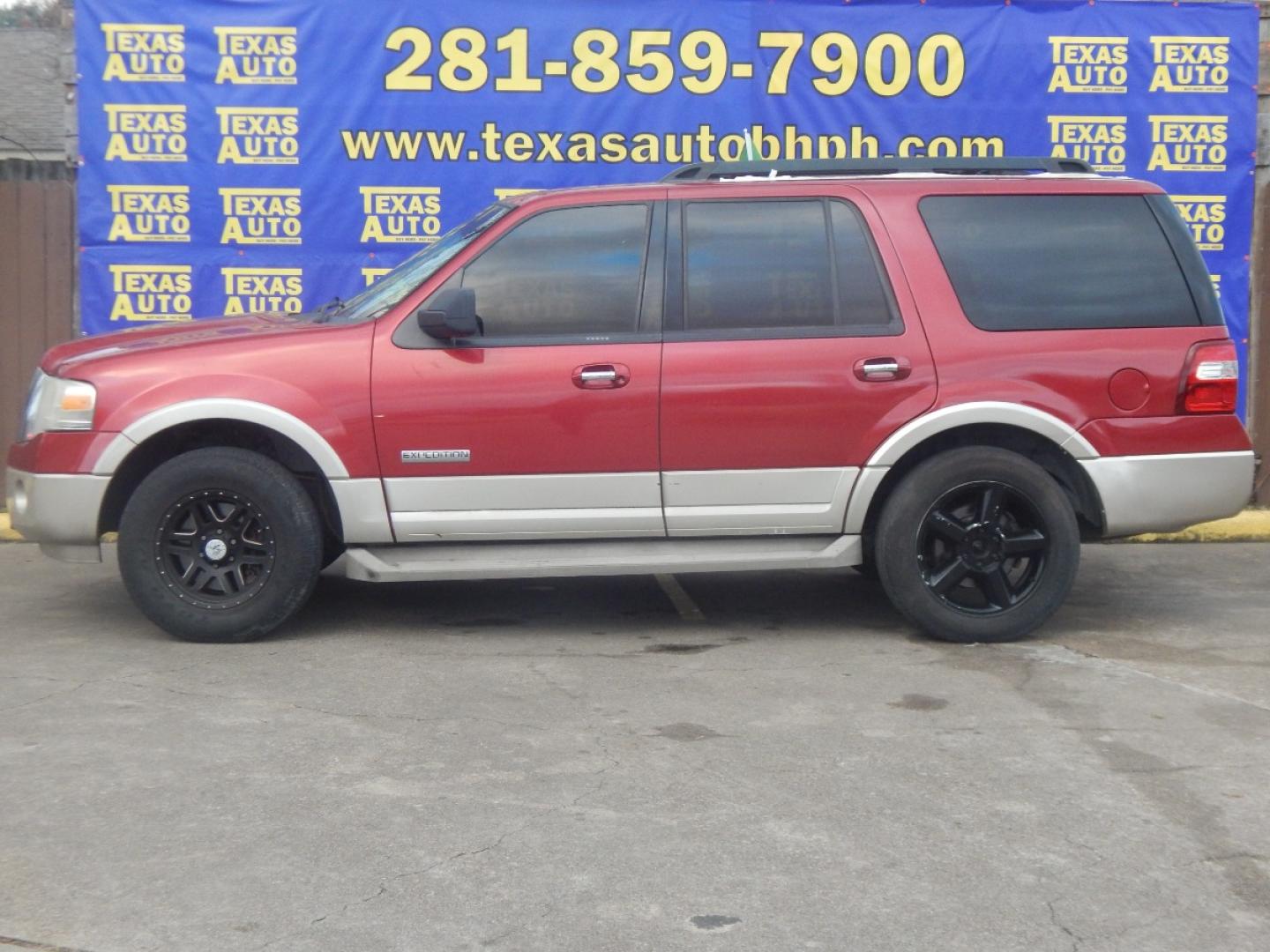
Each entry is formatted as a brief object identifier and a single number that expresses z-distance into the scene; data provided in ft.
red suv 21.02
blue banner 31.30
